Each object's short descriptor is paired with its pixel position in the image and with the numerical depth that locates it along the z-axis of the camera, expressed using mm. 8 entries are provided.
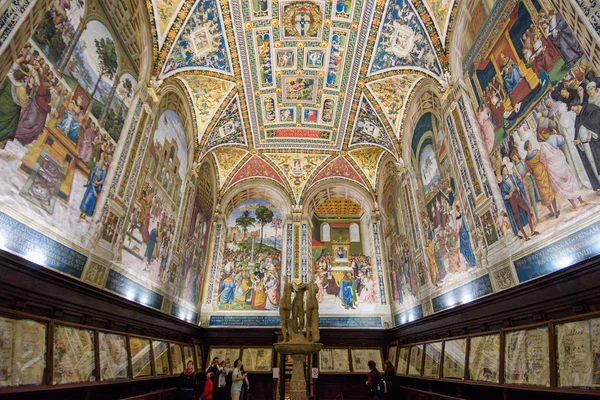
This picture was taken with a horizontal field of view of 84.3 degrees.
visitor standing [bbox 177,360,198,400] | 7559
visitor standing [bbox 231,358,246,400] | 7332
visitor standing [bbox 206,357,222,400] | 7938
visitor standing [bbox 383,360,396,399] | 7305
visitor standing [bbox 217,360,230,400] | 8047
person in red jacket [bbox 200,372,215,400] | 6777
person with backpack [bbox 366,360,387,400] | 6777
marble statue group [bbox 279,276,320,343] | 7172
